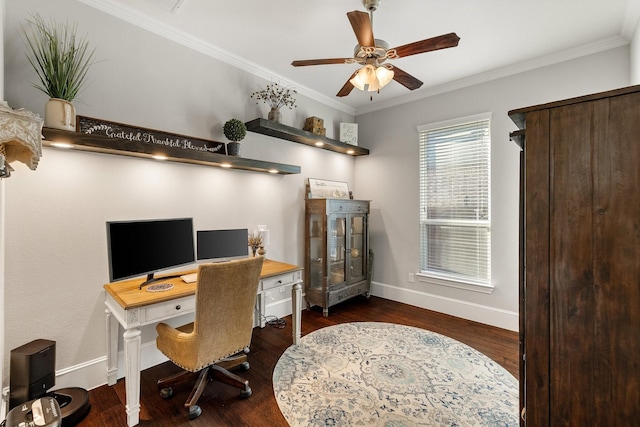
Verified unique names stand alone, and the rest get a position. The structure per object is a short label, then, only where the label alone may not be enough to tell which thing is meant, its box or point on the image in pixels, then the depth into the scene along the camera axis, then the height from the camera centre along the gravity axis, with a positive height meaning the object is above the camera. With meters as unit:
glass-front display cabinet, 3.59 -0.54
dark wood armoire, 1.01 -0.20
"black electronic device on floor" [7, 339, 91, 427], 1.70 -1.01
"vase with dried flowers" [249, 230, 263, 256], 3.02 -0.31
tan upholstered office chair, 1.77 -0.78
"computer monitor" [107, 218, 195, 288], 1.94 -0.24
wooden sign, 2.12 +0.66
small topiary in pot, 2.81 +0.80
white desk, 1.73 -0.65
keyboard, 2.25 -0.52
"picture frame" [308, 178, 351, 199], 3.84 +0.32
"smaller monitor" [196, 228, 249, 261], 2.63 -0.30
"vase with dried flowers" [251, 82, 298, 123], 3.23 +1.35
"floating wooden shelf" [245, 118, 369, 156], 3.05 +0.92
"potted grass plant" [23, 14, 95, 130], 1.84 +1.03
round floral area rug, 1.85 -1.34
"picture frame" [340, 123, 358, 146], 4.20 +1.17
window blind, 3.41 +0.12
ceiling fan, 1.84 +1.14
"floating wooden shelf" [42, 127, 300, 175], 1.84 +0.50
